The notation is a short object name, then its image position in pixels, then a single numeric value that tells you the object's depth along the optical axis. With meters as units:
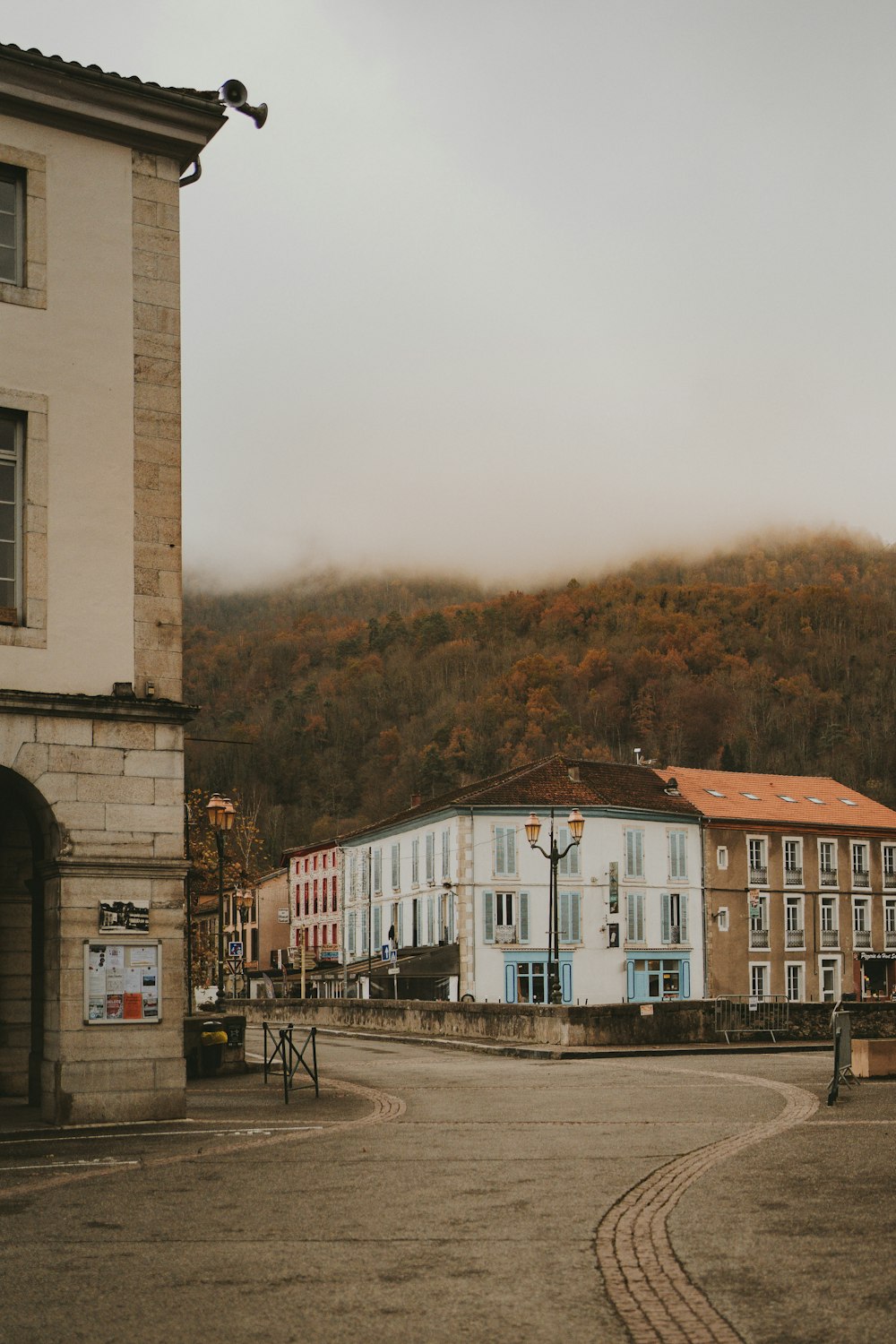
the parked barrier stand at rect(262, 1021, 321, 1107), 18.88
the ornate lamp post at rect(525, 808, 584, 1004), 34.03
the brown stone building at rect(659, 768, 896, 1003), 66.50
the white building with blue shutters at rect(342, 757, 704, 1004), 62.88
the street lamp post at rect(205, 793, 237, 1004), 30.77
